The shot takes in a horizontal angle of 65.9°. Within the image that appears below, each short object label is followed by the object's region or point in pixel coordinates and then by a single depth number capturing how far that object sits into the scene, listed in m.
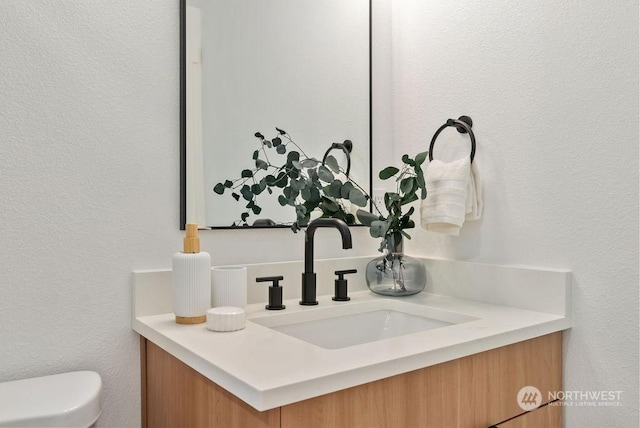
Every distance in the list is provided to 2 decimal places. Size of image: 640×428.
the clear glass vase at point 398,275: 1.39
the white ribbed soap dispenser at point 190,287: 1.07
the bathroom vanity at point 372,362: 0.75
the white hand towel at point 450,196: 1.29
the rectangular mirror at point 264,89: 1.26
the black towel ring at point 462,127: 1.36
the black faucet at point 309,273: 1.26
